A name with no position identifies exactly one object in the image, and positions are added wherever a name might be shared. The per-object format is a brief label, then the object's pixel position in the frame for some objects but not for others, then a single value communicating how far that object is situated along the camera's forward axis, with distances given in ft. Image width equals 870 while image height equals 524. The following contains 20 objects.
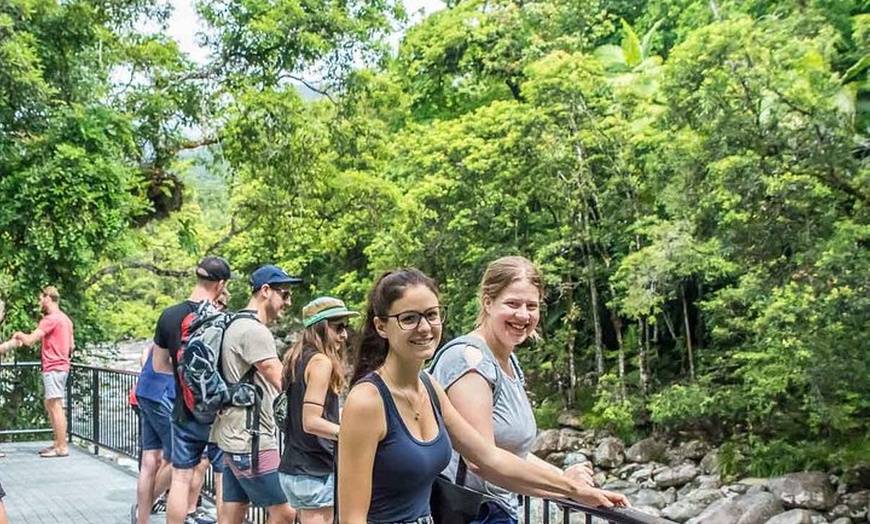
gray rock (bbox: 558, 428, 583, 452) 74.02
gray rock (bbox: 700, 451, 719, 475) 65.00
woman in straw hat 12.68
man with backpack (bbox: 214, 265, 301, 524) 14.44
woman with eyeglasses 7.28
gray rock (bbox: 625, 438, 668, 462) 69.77
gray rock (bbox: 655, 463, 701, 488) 64.49
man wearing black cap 16.22
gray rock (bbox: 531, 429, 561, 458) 73.97
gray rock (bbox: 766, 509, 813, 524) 51.08
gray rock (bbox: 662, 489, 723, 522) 56.95
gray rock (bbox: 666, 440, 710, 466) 68.06
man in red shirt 29.40
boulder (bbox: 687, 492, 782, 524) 53.01
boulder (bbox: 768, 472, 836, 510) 54.49
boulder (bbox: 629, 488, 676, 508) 60.76
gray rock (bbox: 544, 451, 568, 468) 71.41
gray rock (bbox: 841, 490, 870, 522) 52.44
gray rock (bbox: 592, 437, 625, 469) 70.03
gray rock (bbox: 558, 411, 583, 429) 78.16
